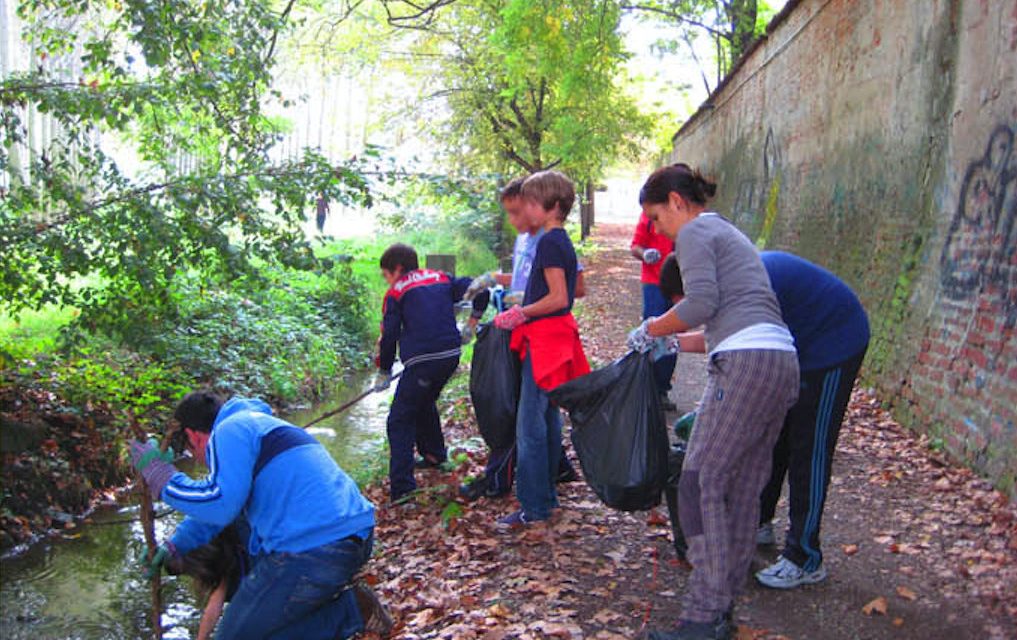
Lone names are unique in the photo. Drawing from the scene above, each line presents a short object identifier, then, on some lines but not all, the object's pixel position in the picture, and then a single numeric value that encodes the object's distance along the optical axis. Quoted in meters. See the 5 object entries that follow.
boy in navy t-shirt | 4.52
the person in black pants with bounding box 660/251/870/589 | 3.60
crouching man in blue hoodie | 3.17
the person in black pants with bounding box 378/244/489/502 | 5.56
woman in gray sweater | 3.22
